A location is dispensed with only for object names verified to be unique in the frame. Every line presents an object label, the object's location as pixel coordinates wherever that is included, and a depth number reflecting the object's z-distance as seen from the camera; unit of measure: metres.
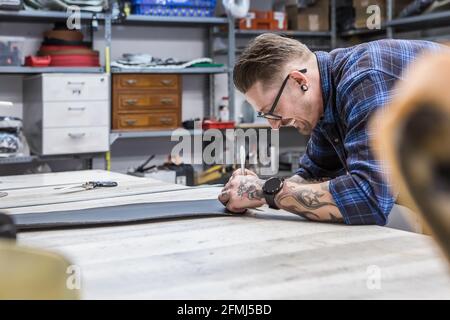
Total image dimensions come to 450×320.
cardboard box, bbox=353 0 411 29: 4.78
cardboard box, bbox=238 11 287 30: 4.93
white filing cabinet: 3.93
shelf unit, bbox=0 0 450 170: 4.03
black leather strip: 1.45
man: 1.52
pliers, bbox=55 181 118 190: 2.14
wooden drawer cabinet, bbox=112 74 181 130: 4.31
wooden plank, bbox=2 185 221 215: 1.72
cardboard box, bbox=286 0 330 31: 5.14
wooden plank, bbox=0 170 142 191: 2.27
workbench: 0.92
